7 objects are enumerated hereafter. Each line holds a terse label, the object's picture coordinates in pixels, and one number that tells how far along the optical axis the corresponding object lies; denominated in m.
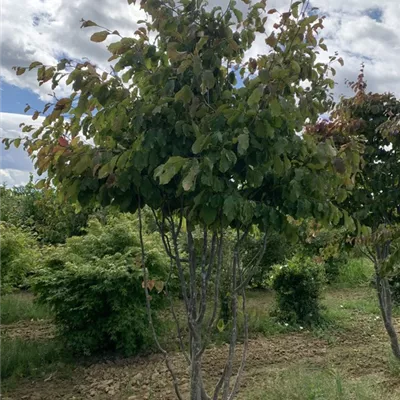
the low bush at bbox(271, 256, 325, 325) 7.46
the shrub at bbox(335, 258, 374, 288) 11.48
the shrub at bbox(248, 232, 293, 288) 10.01
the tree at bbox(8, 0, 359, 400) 1.98
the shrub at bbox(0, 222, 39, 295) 5.91
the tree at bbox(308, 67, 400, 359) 4.29
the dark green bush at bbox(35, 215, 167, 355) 5.30
